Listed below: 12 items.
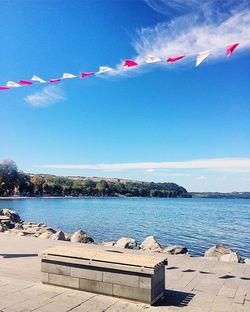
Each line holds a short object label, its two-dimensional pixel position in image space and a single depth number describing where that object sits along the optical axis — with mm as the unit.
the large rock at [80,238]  11383
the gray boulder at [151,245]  11155
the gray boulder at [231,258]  8372
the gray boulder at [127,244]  10776
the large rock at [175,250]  10273
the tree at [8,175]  80885
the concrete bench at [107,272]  4807
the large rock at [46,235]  11688
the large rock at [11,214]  25250
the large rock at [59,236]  11136
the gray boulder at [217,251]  9691
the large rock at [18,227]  16315
